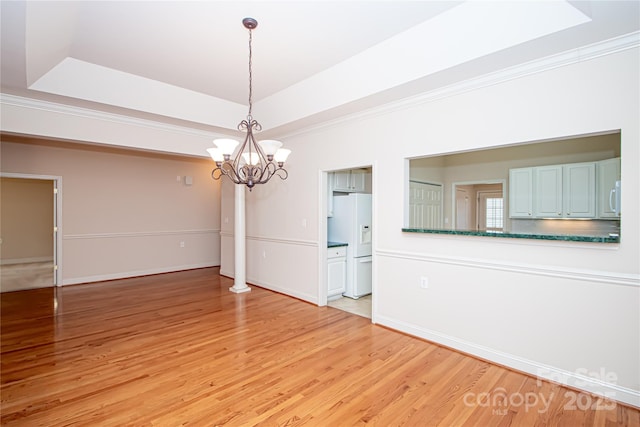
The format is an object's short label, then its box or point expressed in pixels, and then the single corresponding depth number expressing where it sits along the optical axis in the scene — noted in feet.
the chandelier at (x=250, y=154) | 9.12
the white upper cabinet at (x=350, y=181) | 17.53
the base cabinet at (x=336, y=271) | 15.75
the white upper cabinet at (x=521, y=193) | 16.38
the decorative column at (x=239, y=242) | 17.88
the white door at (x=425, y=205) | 19.11
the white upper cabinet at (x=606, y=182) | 13.29
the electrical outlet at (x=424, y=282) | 11.23
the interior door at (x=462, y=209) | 24.04
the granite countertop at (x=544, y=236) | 7.72
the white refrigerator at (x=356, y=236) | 16.44
